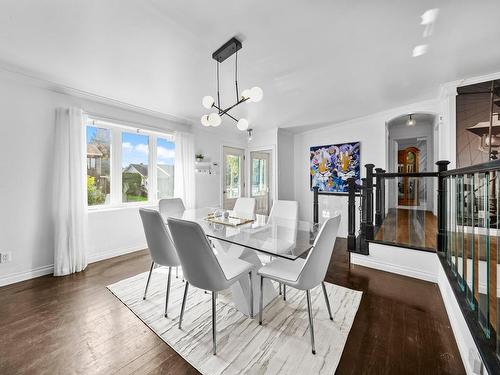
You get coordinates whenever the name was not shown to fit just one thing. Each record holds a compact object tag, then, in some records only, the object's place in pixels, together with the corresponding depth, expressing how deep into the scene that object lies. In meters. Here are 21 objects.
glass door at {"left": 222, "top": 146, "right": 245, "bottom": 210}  5.30
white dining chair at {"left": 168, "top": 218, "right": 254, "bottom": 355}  1.45
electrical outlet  2.53
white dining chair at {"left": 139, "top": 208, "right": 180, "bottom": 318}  1.93
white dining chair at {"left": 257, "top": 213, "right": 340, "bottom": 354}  1.55
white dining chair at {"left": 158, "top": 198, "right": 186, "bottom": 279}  3.16
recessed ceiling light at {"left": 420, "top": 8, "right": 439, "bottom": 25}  1.72
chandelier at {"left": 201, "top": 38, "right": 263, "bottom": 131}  1.92
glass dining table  1.69
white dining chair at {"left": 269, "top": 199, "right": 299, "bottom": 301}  2.87
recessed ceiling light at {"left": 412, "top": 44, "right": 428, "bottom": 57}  2.18
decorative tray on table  2.38
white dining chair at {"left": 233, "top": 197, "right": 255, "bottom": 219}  3.28
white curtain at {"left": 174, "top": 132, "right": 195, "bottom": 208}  4.16
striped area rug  1.47
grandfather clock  6.37
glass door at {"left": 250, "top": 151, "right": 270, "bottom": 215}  5.68
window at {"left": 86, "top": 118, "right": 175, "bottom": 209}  3.38
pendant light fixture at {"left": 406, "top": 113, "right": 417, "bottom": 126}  4.83
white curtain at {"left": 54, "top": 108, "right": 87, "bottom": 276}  2.83
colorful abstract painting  4.56
